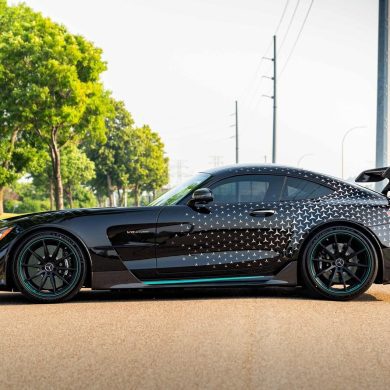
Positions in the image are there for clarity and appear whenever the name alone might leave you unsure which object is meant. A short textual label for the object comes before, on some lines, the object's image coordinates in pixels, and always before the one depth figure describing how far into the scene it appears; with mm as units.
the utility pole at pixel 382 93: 17750
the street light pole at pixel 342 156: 63984
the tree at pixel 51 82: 37062
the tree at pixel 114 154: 80062
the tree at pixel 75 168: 68994
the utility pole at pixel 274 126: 41175
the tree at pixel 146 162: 81938
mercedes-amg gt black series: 7656
